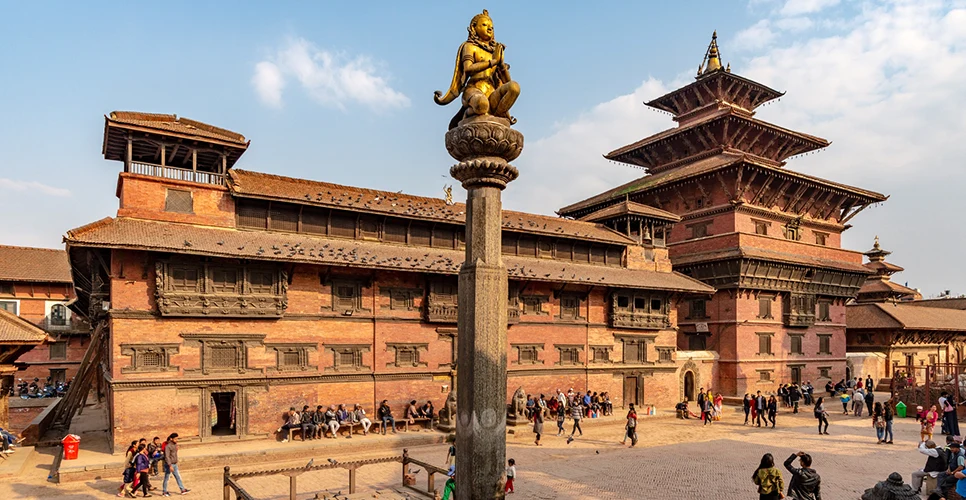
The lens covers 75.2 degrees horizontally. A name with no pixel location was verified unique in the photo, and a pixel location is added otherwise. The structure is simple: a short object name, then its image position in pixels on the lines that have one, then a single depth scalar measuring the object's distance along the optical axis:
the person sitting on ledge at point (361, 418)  24.77
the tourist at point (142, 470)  16.52
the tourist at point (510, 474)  16.08
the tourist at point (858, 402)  33.66
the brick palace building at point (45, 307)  43.78
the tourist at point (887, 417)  24.12
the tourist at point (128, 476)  16.69
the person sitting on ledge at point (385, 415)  25.30
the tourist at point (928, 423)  22.41
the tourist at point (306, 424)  23.55
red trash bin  19.34
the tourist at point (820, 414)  26.92
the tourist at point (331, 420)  23.91
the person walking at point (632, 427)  24.48
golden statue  9.00
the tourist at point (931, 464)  14.95
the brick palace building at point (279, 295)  21.95
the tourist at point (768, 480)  11.38
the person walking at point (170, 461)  16.83
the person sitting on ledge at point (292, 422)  23.44
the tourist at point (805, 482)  11.24
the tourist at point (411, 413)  26.14
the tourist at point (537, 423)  24.78
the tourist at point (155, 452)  18.17
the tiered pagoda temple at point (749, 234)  39.09
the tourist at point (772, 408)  29.50
